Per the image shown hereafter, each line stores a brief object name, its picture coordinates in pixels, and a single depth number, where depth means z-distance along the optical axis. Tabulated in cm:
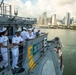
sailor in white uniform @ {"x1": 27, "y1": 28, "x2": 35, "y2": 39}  318
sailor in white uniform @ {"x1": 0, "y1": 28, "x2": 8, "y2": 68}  232
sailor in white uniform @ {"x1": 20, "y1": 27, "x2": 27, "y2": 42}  312
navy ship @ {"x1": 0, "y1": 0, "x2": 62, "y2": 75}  272
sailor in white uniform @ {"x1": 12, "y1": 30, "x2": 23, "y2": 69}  252
